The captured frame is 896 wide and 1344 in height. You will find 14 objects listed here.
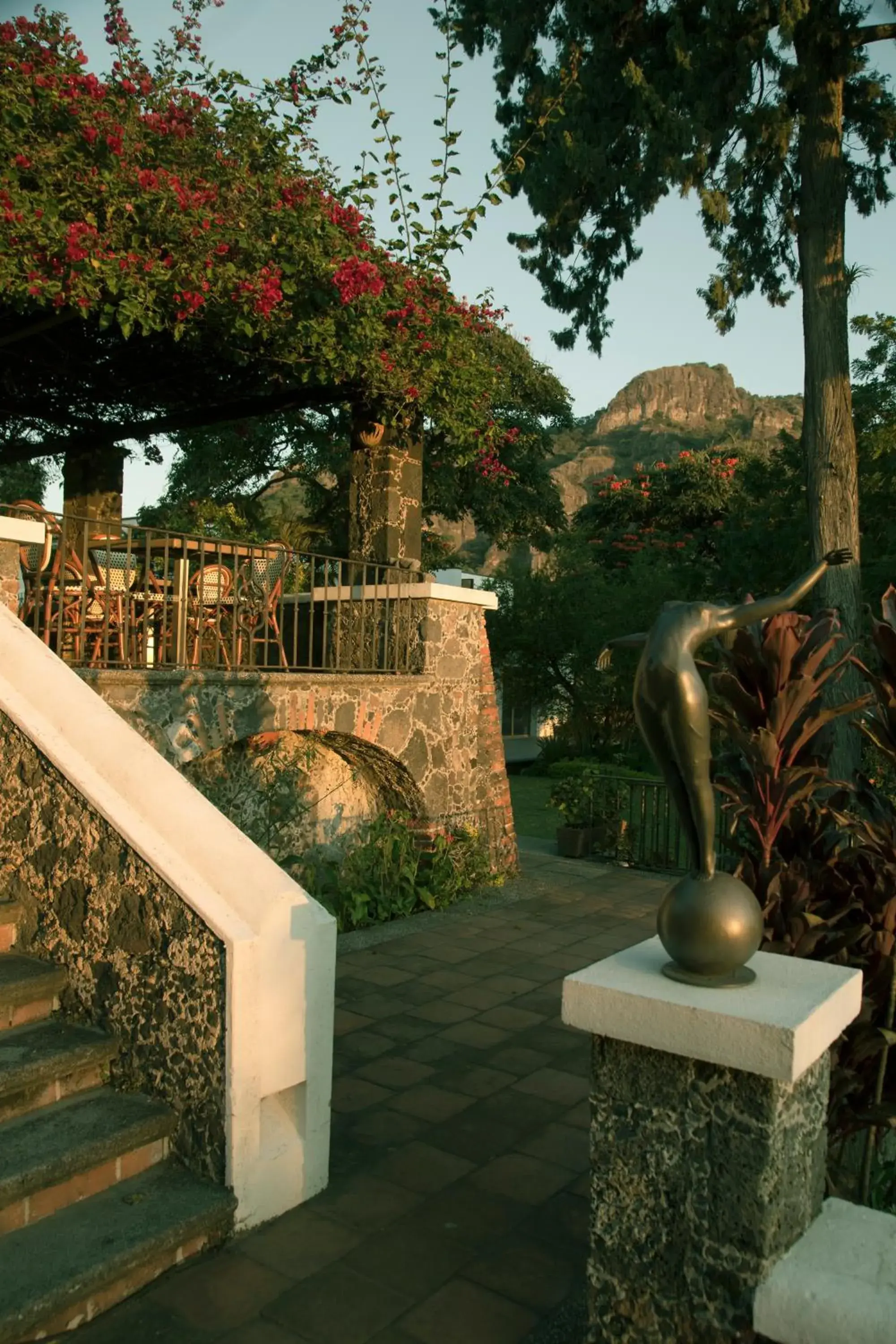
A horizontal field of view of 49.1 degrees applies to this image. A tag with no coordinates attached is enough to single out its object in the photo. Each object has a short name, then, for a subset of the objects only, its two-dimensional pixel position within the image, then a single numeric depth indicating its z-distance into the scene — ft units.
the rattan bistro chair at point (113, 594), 20.65
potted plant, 32.86
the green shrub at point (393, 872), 23.44
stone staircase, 8.56
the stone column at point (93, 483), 30.45
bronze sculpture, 7.36
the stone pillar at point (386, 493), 26.61
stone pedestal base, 6.93
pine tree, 33.17
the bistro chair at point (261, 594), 23.22
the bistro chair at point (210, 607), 22.56
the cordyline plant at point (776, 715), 10.41
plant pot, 32.76
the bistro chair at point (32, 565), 18.28
